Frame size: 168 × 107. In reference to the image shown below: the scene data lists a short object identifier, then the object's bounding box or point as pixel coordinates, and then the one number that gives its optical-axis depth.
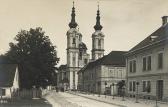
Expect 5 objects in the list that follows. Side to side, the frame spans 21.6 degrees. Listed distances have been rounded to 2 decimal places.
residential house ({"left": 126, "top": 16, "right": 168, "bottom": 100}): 50.00
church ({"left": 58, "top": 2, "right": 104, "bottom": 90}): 176.12
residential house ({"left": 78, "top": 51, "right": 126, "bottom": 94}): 102.56
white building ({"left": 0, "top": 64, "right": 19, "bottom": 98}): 55.66
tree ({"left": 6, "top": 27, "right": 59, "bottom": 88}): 61.62
